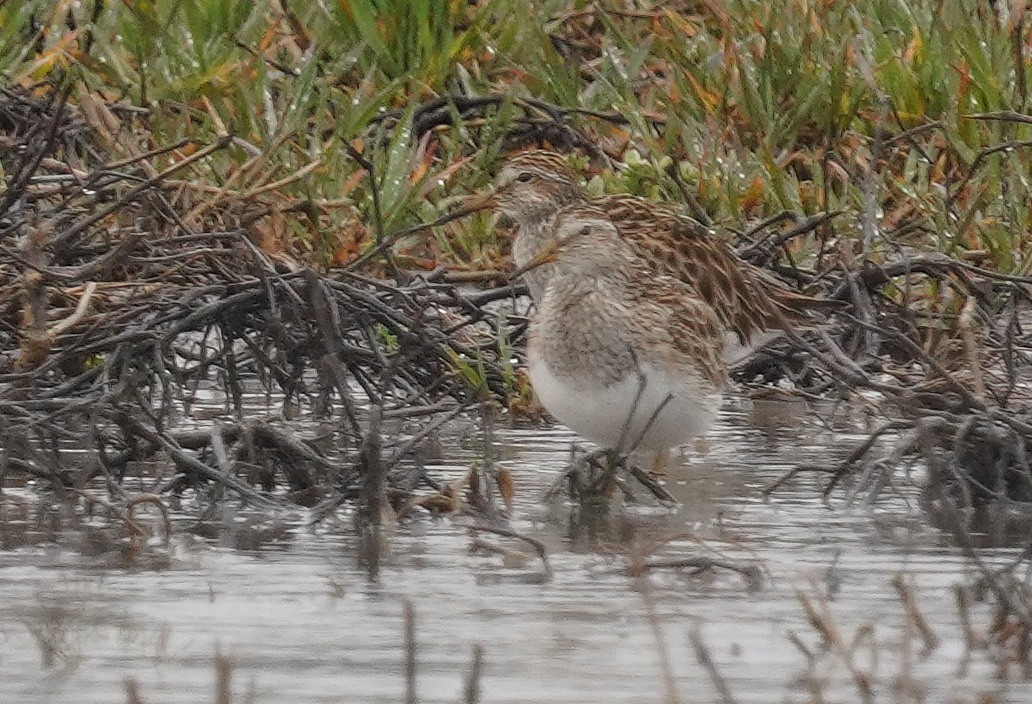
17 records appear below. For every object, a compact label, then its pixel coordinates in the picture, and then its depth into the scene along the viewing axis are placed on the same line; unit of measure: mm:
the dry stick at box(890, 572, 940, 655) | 8820
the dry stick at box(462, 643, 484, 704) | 7520
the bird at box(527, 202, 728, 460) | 13195
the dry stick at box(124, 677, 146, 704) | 7188
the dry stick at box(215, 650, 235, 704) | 7113
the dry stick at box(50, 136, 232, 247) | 13797
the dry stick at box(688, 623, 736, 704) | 7464
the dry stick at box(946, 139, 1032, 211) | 16578
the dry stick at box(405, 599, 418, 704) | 7723
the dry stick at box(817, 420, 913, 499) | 12586
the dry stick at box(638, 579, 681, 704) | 7137
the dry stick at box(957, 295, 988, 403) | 11430
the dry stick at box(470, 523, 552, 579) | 10836
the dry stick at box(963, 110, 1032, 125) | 15597
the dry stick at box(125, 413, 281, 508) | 12062
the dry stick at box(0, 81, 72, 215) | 12698
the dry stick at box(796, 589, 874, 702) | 8078
